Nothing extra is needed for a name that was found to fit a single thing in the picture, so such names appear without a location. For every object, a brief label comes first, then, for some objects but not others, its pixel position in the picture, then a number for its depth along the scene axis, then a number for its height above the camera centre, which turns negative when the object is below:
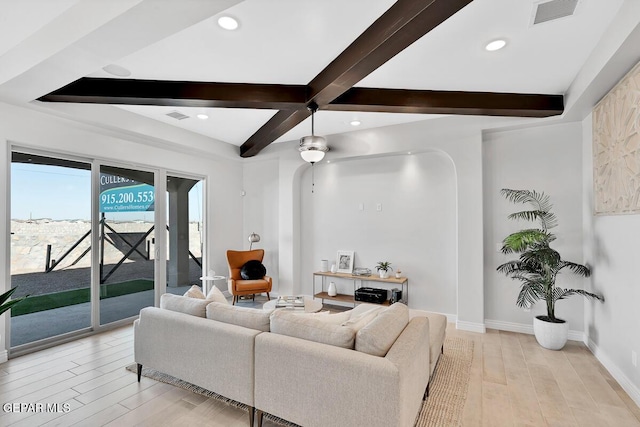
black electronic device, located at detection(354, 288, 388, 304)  4.55 -1.13
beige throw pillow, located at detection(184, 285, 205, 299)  2.90 -0.70
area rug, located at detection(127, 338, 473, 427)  2.27 -1.45
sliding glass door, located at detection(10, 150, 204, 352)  3.52 -0.33
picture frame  5.19 -0.74
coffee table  3.53 -1.05
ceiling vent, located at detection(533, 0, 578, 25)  2.00 +1.33
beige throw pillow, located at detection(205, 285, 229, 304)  2.81 -0.71
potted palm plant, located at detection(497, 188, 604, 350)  3.41 -0.63
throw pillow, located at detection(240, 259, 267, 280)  5.39 -0.91
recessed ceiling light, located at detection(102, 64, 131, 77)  2.87 +1.37
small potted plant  4.76 -0.79
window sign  4.21 +0.33
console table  4.62 -1.03
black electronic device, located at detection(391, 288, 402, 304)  4.59 -1.15
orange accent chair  5.20 -1.06
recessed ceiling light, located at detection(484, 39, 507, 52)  2.44 +1.33
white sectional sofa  1.78 -0.92
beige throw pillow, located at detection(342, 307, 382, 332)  2.17 -0.75
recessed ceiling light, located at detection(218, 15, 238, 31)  2.21 +1.38
